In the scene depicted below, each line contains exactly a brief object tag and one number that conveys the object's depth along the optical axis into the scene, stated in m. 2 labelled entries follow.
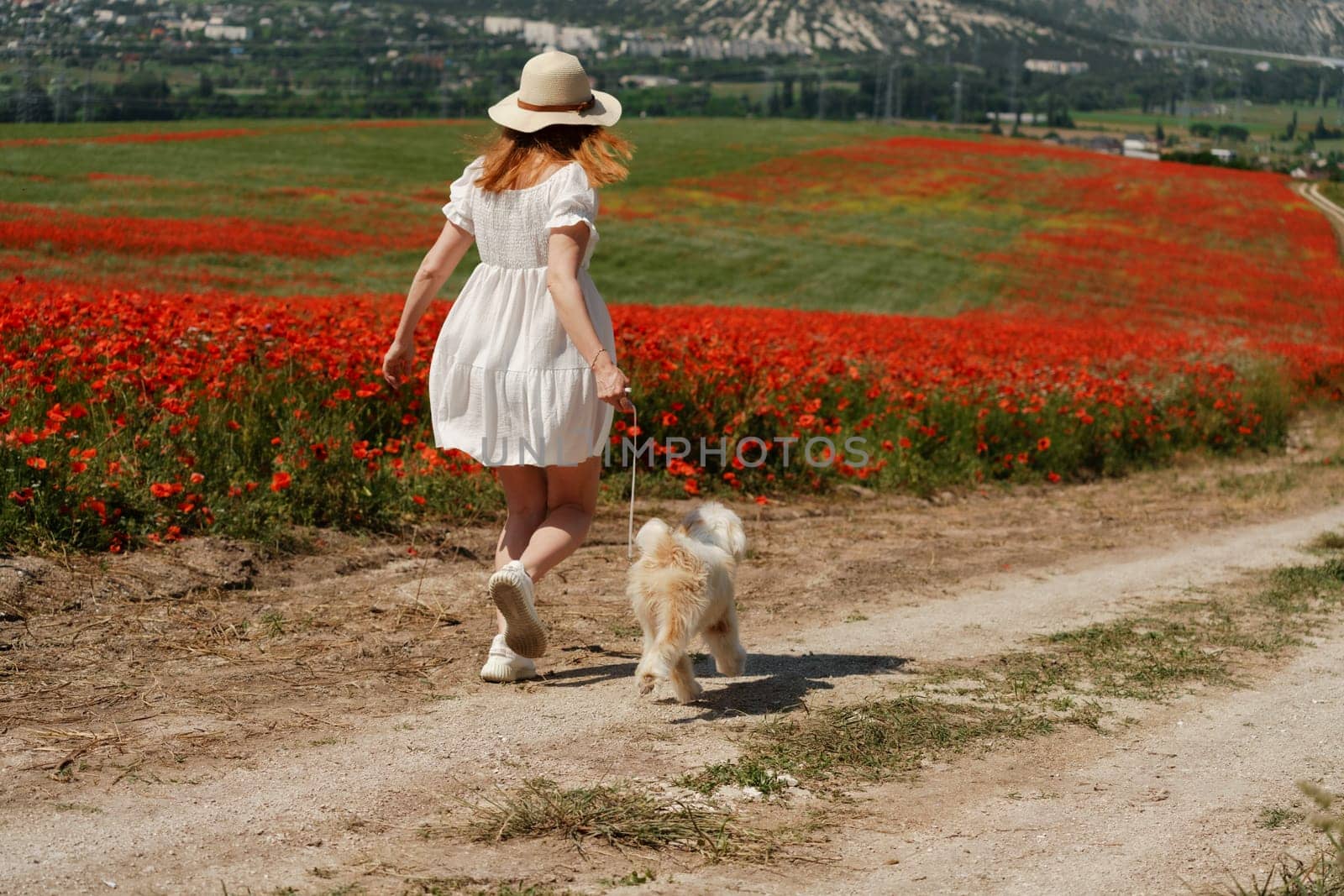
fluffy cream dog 4.49
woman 4.68
